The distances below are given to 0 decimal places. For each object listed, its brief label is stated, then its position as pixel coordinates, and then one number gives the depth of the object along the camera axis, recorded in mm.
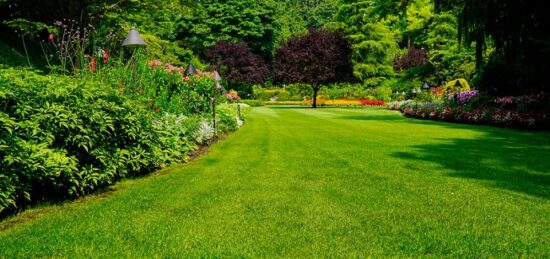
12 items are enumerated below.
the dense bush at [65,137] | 4617
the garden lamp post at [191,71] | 14597
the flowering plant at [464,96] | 21864
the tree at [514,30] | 15547
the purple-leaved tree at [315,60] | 39250
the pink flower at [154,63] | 12056
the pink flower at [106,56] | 9602
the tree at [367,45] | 49309
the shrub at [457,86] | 30572
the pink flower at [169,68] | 12776
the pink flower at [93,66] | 8352
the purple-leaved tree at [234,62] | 50875
